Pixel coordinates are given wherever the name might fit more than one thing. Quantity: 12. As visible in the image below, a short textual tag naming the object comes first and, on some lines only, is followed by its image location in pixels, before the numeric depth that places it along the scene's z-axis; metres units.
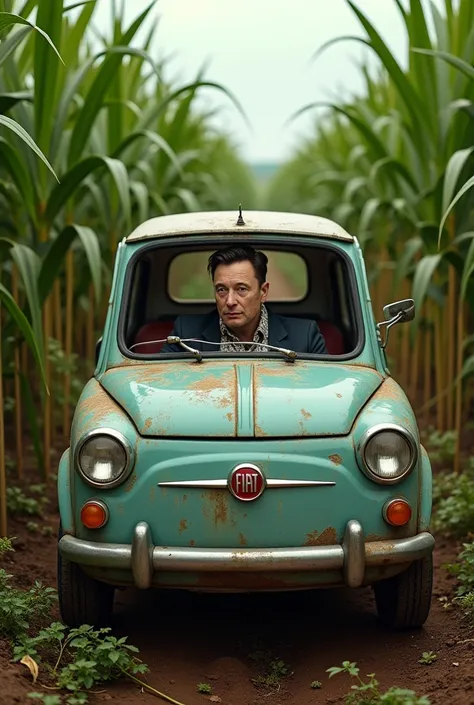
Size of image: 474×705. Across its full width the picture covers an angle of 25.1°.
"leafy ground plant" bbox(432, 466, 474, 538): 5.11
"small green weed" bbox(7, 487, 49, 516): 5.41
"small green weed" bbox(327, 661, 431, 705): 2.99
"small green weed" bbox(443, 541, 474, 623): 4.02
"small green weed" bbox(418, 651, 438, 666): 3.64
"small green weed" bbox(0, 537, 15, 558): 3.79
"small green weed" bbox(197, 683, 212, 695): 3.46
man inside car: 4.25
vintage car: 3.44
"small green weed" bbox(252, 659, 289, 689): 3.58
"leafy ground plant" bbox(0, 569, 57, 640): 3.63
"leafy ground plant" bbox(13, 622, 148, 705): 3.28
